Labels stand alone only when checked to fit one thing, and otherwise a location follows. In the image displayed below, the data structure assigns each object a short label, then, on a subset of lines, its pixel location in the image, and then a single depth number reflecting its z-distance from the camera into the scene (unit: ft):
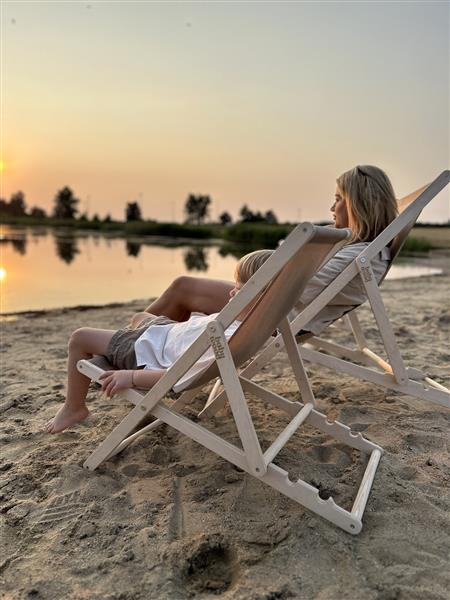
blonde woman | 10.82
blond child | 7.91
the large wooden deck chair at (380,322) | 9.88
